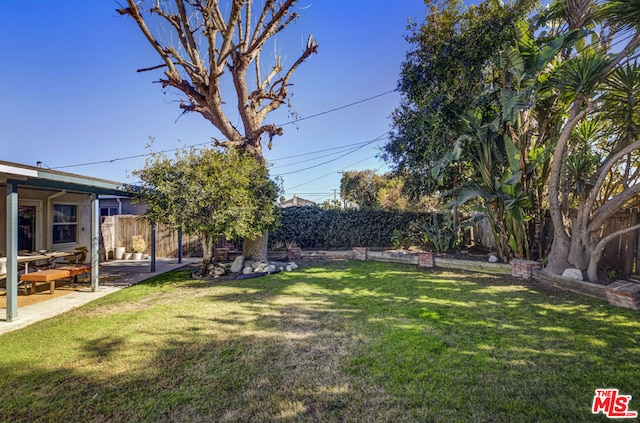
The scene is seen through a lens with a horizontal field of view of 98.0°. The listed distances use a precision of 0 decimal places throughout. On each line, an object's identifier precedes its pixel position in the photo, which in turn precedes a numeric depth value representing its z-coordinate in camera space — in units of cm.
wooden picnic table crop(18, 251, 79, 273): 626
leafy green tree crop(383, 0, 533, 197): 723
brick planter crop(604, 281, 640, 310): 448
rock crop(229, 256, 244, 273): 843
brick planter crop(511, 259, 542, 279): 654
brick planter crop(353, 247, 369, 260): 1008
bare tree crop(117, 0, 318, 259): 744
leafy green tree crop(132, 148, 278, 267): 670
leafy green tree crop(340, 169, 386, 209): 2366
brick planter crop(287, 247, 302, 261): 1032
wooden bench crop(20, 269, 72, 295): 602
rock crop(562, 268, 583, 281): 558
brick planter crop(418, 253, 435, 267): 844
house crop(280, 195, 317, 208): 3827
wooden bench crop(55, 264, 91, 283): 679
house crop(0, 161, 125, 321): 462
